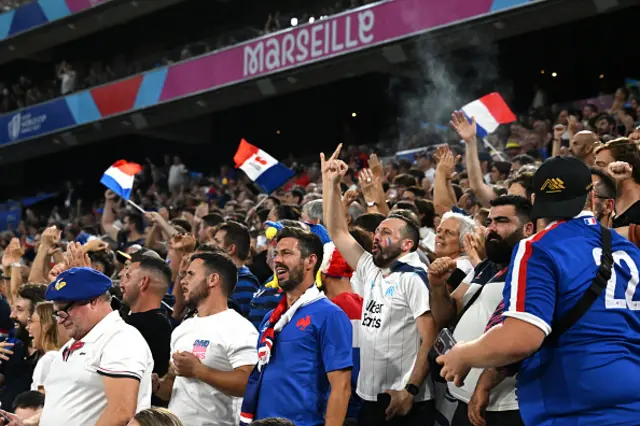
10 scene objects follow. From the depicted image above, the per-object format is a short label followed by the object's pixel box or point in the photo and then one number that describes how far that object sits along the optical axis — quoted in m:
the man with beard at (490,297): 3.94
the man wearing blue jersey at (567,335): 2.84
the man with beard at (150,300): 4.63
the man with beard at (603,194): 4.19
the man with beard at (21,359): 6.18
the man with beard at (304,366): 4.16
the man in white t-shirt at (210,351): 4.45
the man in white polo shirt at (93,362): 3.79
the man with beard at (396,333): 4.50
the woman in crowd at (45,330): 5.70
